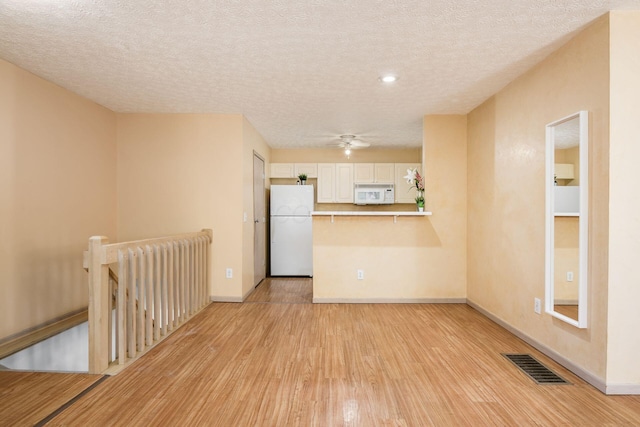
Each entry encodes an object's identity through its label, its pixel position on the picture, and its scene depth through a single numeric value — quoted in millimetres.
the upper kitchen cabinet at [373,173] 6219
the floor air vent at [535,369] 2266
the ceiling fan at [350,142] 5414
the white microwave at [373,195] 6141
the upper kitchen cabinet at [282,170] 6332
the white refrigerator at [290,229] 5934
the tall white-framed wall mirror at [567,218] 2258
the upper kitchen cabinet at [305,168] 6320
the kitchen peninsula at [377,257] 4332
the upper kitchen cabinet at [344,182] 6273
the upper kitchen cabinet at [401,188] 6191
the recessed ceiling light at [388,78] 3044
